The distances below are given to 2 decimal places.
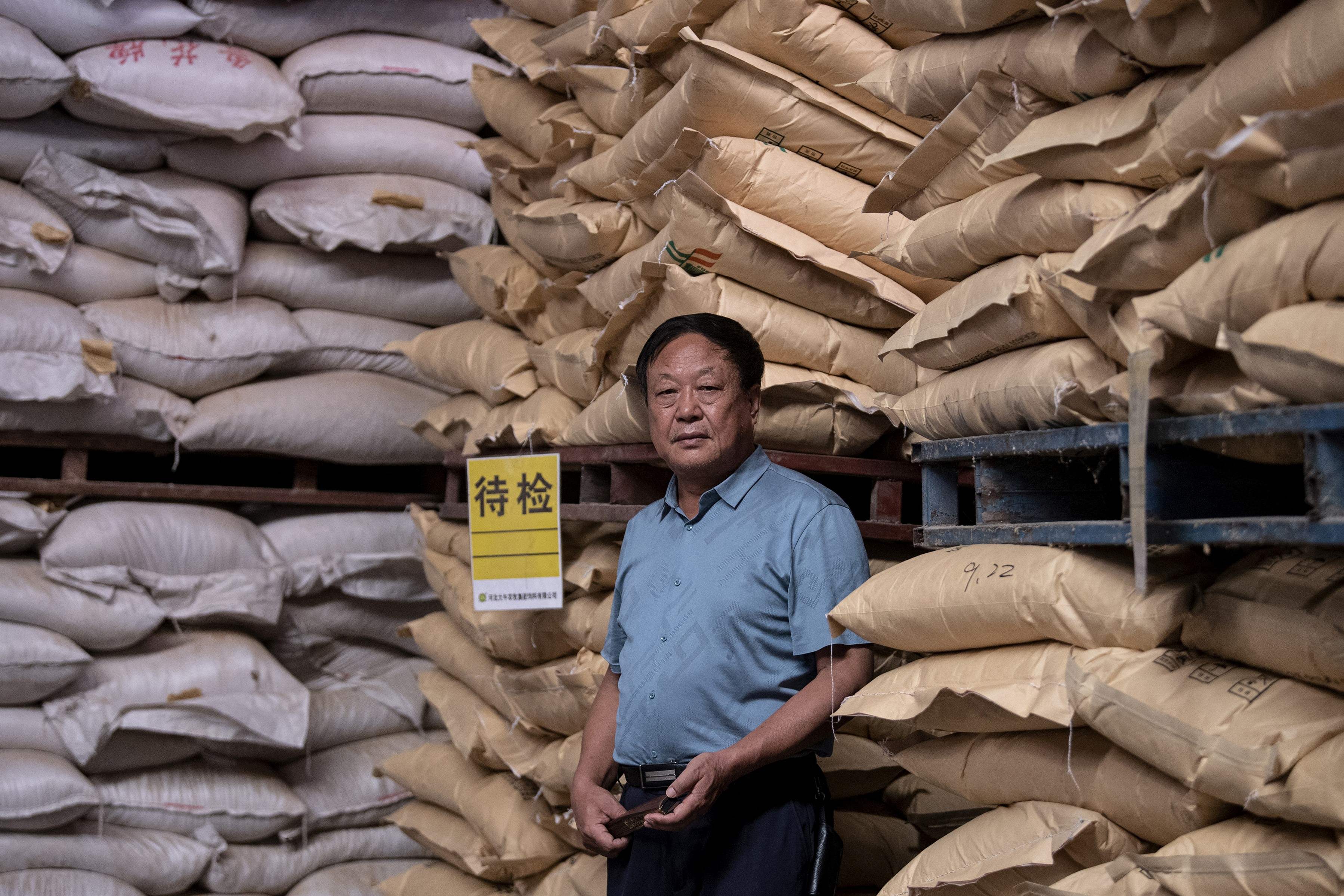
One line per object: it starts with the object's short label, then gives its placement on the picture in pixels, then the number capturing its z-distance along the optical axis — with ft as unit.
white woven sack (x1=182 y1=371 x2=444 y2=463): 14.34
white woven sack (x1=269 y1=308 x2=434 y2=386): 15.38
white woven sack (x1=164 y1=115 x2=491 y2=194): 14.76
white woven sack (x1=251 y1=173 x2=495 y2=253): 14.85
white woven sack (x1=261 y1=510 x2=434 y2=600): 14.76
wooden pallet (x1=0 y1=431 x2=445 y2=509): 13.84
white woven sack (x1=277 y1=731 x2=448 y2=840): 14.40
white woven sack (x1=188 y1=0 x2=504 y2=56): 14.64
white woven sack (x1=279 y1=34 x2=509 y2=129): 14.98
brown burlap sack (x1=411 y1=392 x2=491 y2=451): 13.34
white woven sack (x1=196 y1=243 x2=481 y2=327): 15.14
